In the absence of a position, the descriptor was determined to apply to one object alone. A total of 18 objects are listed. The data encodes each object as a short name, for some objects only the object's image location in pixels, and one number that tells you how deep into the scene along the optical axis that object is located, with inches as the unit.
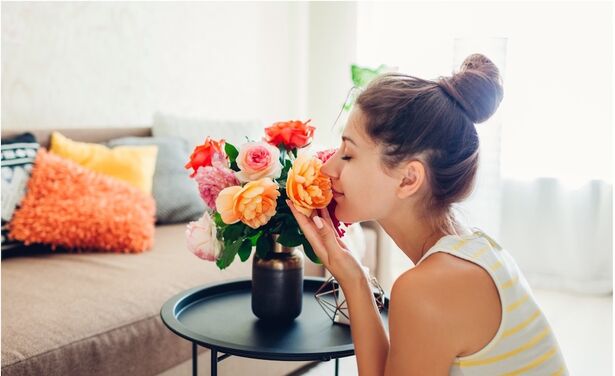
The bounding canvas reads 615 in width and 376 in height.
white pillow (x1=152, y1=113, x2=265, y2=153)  116.5
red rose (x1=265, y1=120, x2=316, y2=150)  53.3
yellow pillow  96.2
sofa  60.0
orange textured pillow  84.7
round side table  50.0
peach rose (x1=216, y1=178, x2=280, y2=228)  47.5
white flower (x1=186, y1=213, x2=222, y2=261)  51.5
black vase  54.8
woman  41.1
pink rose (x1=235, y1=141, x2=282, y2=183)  49.4
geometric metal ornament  57.0
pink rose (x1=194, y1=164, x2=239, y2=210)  50.9
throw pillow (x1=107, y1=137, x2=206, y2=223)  106.3
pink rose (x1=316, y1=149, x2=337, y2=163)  51.5
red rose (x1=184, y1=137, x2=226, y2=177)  51.4
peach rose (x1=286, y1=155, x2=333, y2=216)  47.3
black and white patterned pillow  83.1
